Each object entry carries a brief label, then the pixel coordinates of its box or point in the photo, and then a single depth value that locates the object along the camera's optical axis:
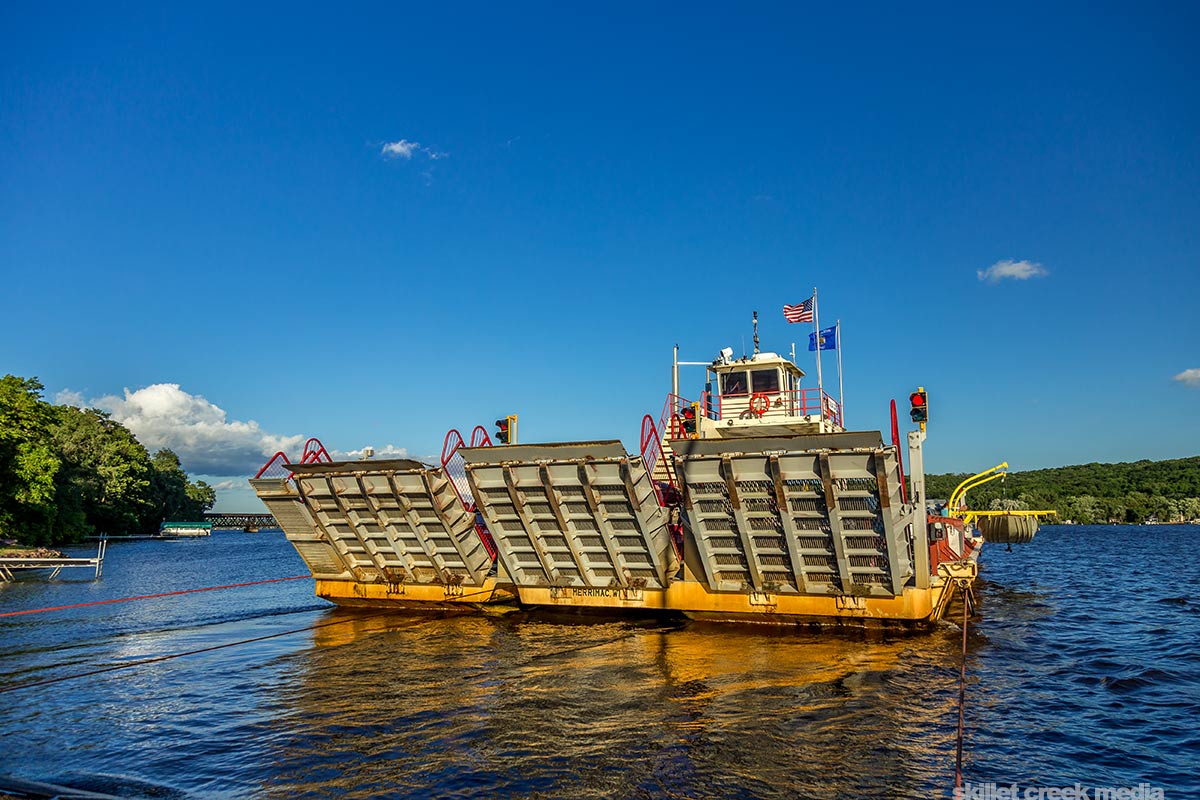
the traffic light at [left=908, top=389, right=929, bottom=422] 15.05
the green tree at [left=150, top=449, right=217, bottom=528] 100.12
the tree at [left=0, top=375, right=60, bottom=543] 46.84
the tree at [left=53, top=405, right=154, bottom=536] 77.02
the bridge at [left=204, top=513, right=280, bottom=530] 168.38
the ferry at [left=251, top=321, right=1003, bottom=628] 13.21
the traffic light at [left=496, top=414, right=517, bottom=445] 18.38
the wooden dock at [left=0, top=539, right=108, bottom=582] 29.59
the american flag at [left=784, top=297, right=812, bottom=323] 23.41
